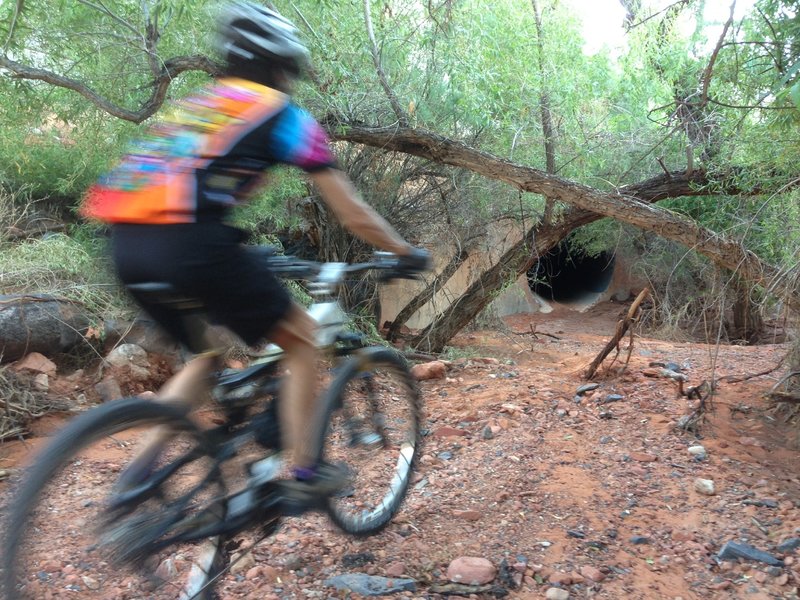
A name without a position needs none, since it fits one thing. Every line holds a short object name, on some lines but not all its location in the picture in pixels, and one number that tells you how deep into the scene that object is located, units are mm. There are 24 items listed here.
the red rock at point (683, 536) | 3238
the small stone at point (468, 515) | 3453
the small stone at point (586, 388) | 5445
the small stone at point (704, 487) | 3670
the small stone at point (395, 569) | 2969
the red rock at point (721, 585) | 2859
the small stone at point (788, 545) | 3086
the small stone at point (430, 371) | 6367
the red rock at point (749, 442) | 4352
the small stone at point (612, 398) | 5227
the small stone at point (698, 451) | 4152
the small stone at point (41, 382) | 4832
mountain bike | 1990
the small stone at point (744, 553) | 3027
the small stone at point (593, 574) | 2918
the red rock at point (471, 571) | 2912
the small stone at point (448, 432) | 4746
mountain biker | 2086
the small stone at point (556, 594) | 2781
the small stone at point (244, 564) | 2947
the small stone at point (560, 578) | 2900
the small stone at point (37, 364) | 4953
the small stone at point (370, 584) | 2832
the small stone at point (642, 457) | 4155
